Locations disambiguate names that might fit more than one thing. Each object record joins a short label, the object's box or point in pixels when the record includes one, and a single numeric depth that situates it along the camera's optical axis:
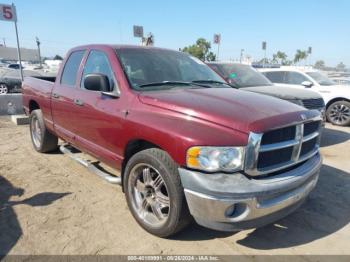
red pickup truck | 2.49
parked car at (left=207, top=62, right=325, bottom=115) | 6.70
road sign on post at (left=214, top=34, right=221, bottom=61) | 16.09
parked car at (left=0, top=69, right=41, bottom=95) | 15.73
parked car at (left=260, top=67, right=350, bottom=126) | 9.21
